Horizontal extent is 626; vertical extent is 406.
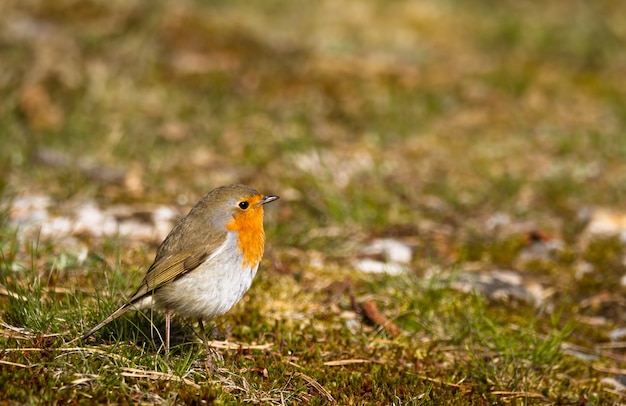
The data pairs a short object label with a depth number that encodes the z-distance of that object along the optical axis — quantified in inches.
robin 364.2
